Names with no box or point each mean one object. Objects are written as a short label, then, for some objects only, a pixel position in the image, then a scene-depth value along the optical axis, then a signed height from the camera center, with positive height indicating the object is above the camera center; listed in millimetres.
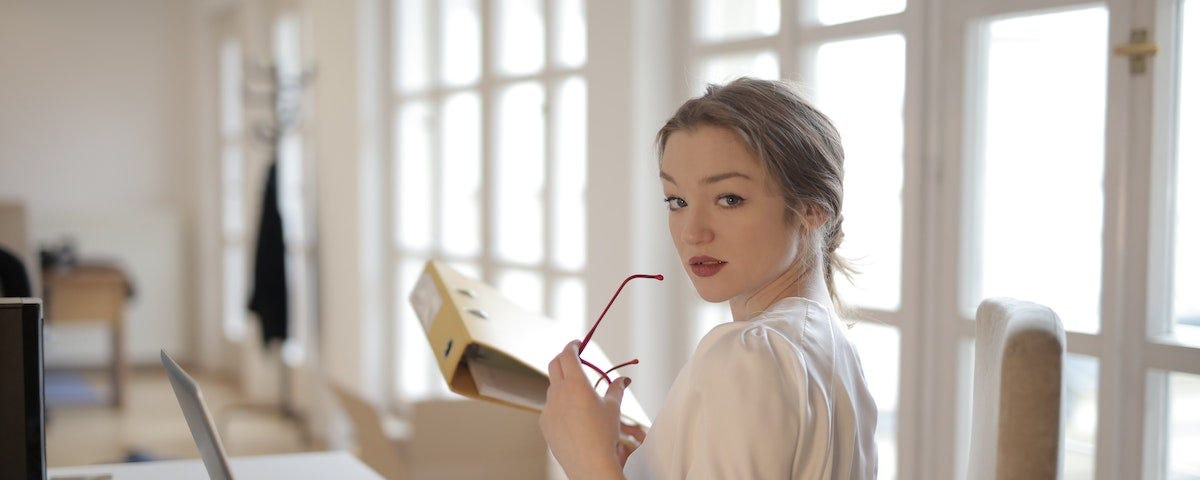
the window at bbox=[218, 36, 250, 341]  7176 -127
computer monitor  1231 -225
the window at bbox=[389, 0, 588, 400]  3459 +112
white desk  1870 -474
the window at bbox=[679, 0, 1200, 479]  1763 -14
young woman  1127 -140
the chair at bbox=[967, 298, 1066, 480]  1062 -196
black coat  5387 -358
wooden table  6145 -630
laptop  1140 -245
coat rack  5367 +288
